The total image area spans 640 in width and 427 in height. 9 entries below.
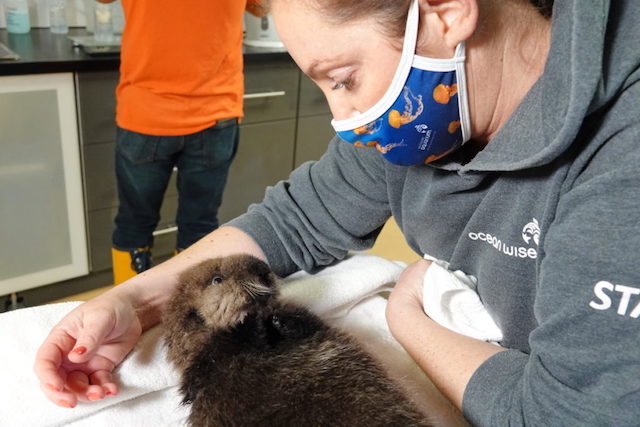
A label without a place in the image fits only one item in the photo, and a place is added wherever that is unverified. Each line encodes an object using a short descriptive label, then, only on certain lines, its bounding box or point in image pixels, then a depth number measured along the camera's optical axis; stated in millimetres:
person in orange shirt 1968
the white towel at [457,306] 1053
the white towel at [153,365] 885
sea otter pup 845
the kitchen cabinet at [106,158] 2199
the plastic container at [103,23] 2438
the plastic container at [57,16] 2574
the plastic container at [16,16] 2473
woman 673
